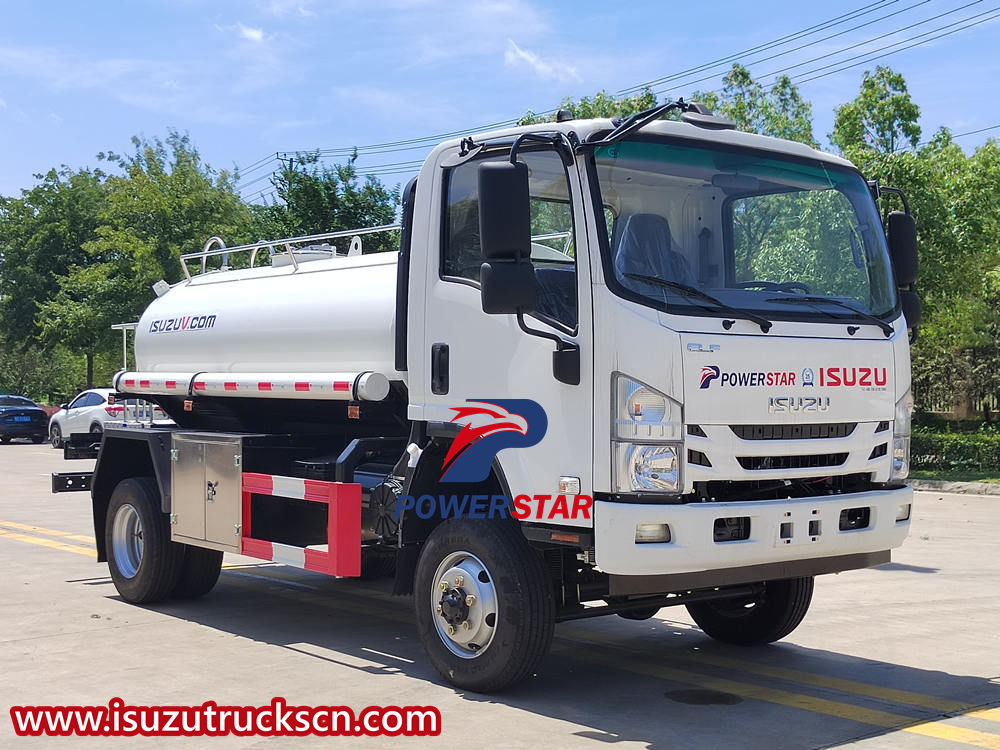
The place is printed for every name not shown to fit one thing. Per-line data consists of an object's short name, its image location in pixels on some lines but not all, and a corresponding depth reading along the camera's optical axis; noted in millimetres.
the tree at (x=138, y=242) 36656
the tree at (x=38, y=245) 47375
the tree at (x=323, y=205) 21047
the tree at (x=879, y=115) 24781
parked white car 29250
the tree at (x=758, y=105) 29578
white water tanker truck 5891
